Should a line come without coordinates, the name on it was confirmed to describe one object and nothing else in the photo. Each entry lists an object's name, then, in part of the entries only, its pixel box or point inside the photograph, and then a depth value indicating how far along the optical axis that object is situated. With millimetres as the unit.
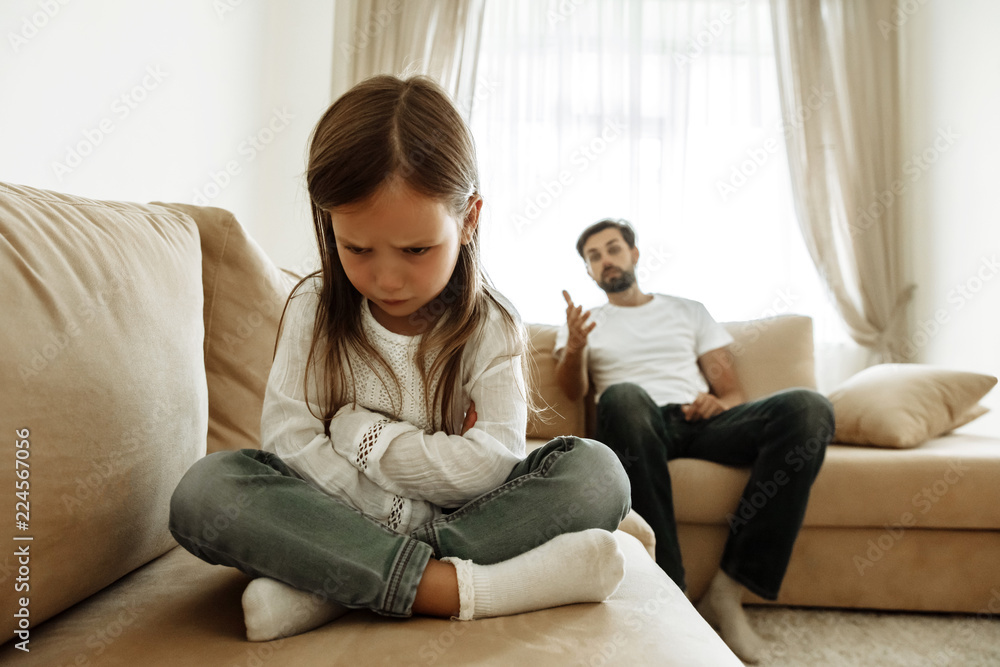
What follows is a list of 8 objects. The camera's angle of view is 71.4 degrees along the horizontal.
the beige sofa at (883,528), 1762
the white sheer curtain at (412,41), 3295
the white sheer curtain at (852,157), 3340
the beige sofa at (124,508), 649
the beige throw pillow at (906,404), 1918
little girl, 748
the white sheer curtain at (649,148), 3381
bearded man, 1666
